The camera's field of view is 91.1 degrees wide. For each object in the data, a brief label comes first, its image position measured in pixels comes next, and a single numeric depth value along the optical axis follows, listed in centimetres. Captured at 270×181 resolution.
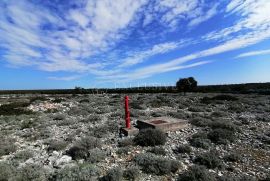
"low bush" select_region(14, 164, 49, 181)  414
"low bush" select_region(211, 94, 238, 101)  1649
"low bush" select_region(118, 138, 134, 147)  579
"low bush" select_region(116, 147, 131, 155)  532
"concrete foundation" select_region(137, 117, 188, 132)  686
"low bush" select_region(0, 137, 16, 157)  575
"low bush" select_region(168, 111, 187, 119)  934
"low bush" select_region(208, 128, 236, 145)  601
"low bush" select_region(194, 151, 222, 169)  463
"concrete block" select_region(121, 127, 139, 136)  674
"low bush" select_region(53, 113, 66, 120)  1029
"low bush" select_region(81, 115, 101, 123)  940
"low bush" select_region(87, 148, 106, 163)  490
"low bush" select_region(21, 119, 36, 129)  883
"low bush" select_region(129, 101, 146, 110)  1289
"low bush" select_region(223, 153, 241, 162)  489
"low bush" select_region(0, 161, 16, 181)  414
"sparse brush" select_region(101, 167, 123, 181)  405
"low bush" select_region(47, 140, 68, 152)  582
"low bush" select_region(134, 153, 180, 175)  442
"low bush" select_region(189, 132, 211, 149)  568
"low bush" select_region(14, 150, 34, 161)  531
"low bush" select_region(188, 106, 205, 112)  1121
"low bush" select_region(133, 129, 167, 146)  584
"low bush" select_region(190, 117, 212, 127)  776
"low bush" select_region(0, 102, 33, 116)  1243
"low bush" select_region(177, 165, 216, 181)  404
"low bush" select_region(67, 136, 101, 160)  519
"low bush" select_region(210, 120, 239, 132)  711
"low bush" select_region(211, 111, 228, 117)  995
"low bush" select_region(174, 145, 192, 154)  536
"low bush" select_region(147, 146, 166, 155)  525
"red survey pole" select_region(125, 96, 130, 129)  696
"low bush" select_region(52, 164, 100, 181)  402
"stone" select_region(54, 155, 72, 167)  481
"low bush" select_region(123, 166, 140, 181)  419
